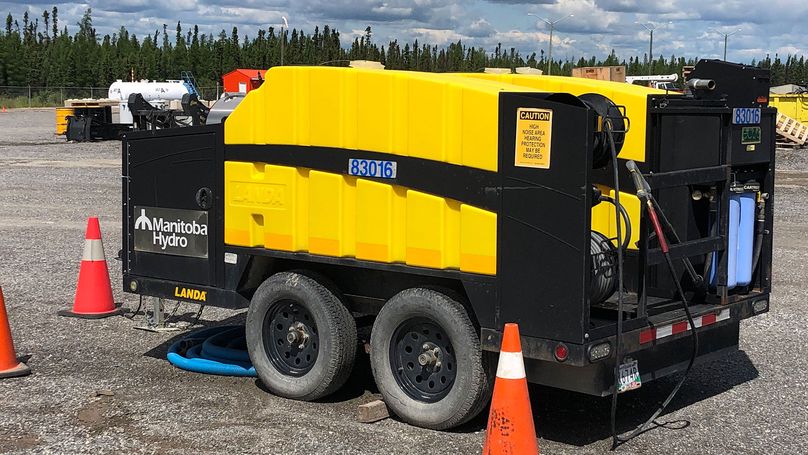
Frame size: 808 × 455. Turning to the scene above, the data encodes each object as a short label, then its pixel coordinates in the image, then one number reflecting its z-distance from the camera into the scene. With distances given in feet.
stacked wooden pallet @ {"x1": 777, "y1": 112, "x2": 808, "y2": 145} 115.44
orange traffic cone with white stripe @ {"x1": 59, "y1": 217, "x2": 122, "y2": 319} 32.02
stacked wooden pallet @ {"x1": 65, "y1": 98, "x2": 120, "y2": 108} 136.77
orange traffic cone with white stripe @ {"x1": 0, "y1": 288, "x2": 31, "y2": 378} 24.79
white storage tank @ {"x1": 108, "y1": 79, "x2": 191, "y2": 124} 155.63
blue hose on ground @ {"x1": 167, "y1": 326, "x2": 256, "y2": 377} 24.84
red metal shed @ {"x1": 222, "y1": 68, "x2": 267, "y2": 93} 170.58
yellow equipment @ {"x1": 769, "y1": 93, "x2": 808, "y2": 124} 126.82
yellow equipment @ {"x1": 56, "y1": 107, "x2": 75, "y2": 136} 139.13
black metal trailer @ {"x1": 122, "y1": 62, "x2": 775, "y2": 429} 18.17
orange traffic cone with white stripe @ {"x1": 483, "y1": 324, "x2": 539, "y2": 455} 16.72
